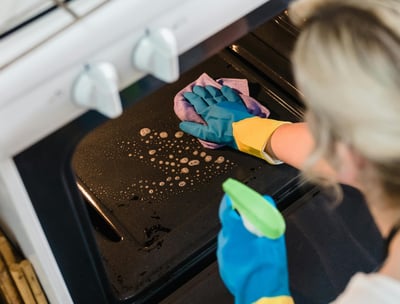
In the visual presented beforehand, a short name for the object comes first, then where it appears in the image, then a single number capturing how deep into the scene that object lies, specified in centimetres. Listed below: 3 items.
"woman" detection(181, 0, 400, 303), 66
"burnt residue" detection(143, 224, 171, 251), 120
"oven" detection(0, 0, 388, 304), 64
